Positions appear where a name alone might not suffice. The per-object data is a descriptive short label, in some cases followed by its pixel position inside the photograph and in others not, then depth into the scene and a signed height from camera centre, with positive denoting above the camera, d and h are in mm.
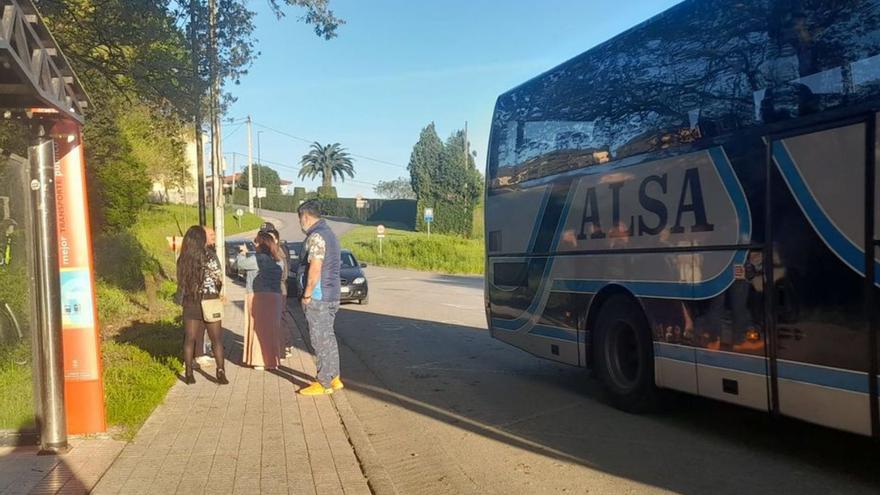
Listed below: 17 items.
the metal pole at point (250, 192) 63850 +5976
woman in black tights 8594 -269
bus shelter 5609 +262
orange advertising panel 6191 -229
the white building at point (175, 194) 52444 +5537
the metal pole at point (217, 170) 16609 +2105
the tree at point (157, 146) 16688 +4468
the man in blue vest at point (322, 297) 8148 -460
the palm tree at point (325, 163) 106938 +13008
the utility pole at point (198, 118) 13547 +2856
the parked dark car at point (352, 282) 20359 -787
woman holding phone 9742 -653
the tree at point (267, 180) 100131 +11122
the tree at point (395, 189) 138038 +11675
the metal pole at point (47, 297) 5809 -220
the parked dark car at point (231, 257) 30588 +80
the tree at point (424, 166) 62750 +7034
